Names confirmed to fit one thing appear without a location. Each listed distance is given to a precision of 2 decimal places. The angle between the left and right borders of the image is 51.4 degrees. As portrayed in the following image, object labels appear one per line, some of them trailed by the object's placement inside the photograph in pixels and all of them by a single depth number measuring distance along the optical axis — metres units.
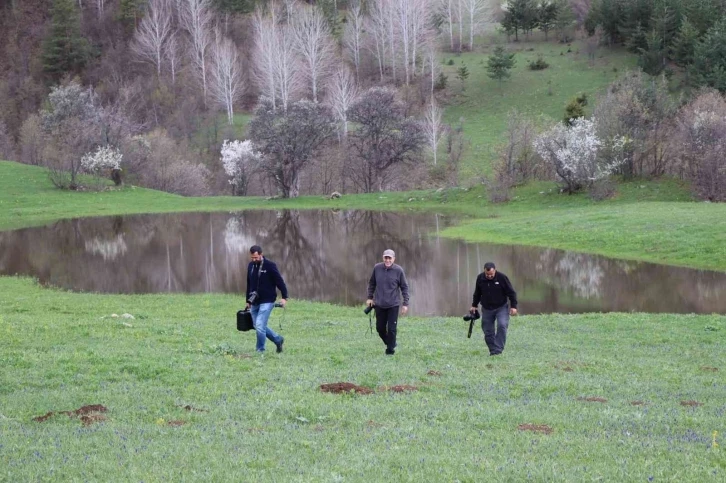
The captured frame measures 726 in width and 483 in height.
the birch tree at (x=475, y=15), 115.25
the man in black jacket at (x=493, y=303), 16.17
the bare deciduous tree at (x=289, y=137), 72.81
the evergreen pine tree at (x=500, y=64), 96.88
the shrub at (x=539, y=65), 101.38
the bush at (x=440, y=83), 102.38
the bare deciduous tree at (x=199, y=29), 105.88
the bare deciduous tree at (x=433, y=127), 82.00
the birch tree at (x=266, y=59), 94.75
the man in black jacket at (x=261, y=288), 15.66
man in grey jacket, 15.77
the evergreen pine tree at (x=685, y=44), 86.31
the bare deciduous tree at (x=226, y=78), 98.88
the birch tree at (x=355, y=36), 111.19
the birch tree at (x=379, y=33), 108.25
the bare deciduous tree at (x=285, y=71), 94.56
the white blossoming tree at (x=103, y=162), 75.69
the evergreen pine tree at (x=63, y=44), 109.38
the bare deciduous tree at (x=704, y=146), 50.78
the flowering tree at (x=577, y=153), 56.81
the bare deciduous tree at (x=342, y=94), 89.93
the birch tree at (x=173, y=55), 107.00
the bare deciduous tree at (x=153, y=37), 107.56
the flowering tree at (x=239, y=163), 83.44
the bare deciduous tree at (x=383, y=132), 75.19
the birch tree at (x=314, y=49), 100.25
